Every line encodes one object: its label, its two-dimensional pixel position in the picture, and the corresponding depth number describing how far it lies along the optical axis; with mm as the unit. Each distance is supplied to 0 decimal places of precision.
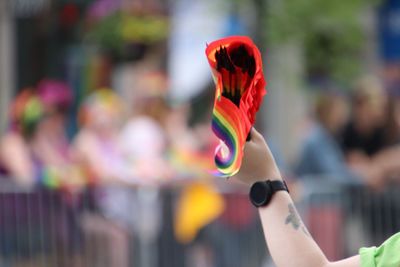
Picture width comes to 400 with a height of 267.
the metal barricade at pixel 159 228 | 19344
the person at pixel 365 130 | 23187
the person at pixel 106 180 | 19812
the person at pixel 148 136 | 21109
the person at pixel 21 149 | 19391
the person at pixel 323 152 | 21797
